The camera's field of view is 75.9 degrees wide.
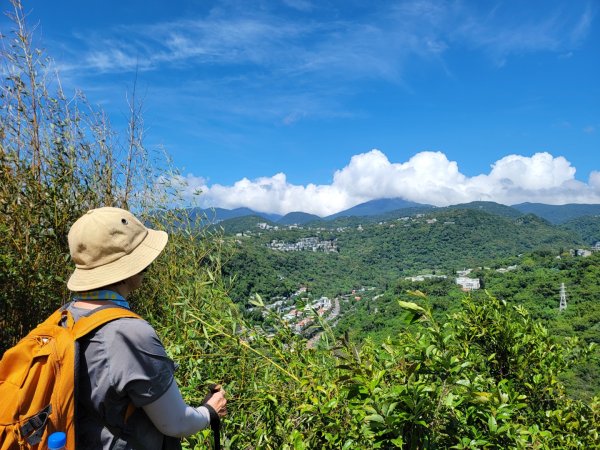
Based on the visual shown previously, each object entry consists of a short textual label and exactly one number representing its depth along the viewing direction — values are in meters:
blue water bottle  1.34
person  1.43
